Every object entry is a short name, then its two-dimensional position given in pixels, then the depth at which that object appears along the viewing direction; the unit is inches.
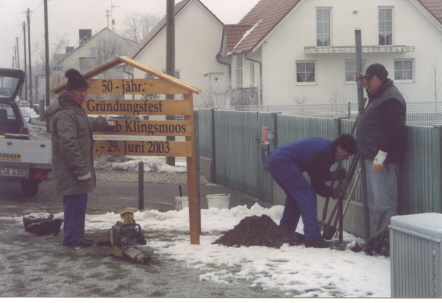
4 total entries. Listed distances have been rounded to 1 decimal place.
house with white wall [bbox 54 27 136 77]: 1823.3
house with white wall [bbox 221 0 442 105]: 1165.1
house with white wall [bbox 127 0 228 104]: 1379.2
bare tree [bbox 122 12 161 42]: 1132.9
